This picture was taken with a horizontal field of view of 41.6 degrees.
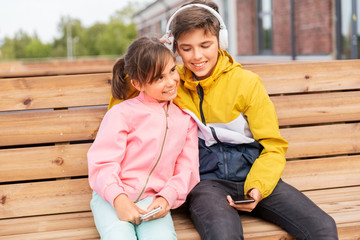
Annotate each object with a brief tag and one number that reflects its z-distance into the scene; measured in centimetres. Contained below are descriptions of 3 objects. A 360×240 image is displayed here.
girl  238
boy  251
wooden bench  271
